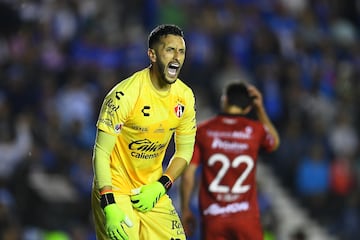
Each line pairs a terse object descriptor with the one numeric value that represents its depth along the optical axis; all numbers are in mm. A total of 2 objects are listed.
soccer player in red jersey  21531
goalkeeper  17500
